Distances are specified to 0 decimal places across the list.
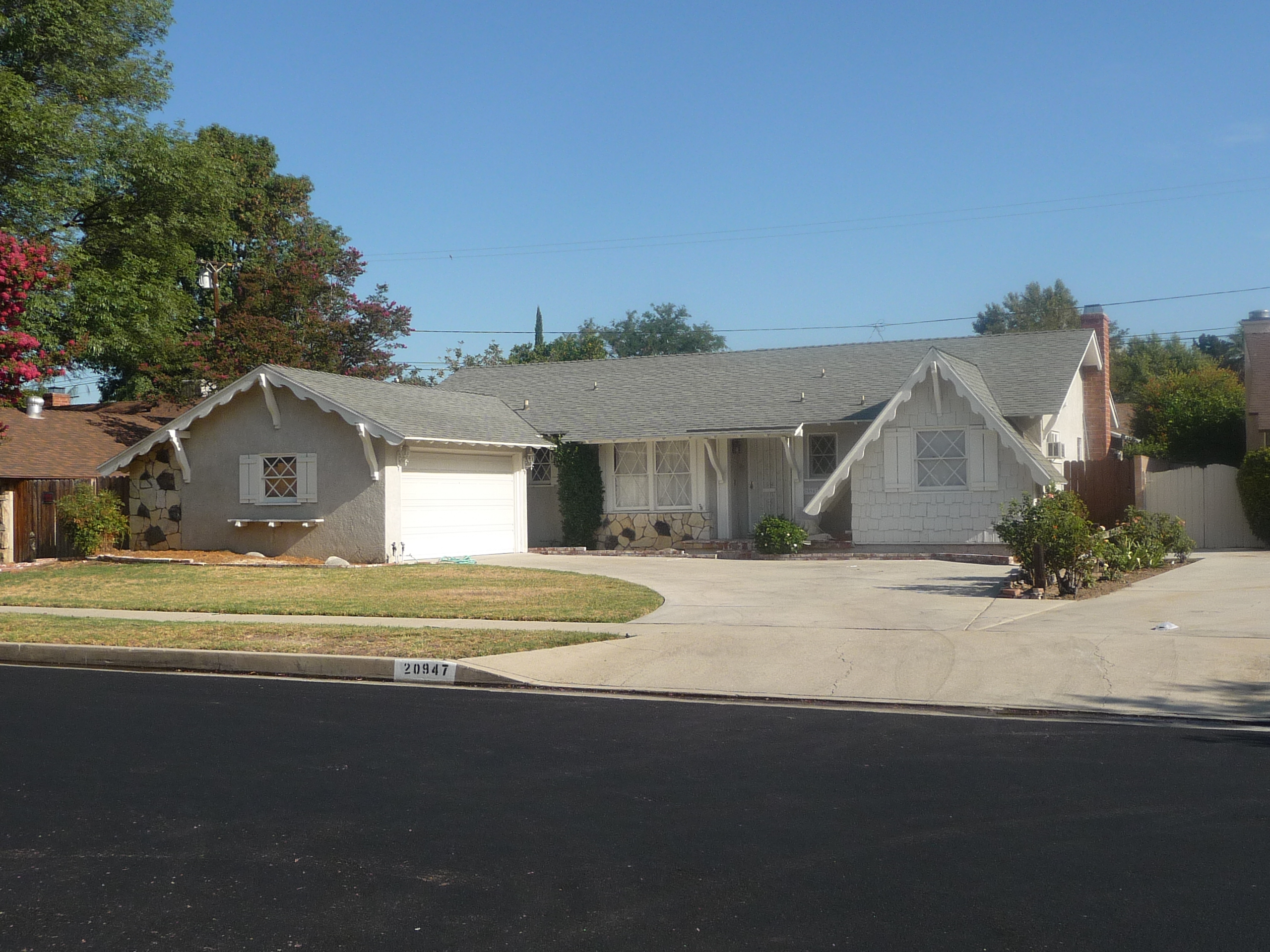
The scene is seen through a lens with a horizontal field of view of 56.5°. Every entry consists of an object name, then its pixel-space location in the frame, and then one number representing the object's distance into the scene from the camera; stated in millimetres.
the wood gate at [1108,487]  25578
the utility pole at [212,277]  35969
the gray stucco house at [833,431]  23453
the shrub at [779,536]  23875
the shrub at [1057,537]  15609
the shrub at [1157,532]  19922
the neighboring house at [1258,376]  26453
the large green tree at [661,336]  81625
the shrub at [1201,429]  31328
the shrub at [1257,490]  24281
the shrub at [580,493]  27812
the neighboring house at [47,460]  25953
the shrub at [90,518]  24922
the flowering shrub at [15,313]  17609
